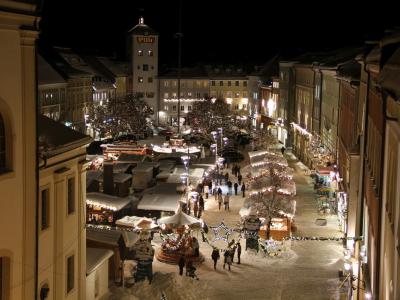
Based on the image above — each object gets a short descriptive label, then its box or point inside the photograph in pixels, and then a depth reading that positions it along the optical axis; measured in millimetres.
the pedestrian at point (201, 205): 39084
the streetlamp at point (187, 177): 38281
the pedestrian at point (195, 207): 39106
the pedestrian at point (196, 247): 29823
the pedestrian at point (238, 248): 29108
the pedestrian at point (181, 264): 27248
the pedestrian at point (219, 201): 41694
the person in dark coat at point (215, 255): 28281
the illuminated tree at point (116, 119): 82625
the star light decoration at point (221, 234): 32619
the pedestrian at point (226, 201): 41000
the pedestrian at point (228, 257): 28297
